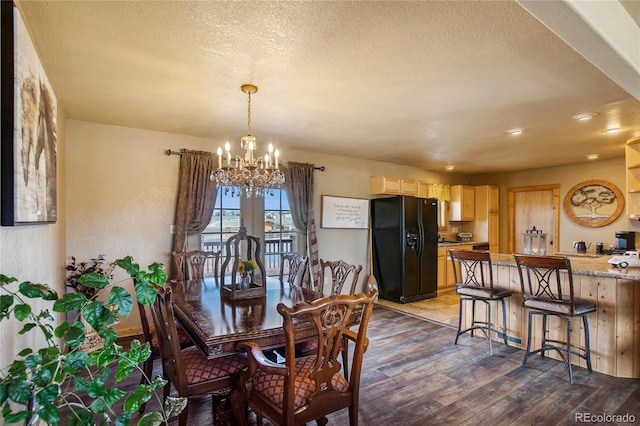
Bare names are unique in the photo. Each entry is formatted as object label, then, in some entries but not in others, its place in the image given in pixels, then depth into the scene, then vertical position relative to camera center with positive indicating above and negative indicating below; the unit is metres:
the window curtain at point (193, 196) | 3.94 +0.23
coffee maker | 4.80 -0.40
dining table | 1.75 -0.63
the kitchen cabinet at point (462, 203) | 7.00 +0.24
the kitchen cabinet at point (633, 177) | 3.73 +0.42
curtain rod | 3.97 +0.76
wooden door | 6.34 +0.04
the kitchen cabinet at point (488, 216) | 7.03 -0.04
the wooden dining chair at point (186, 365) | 1.77 -0.91
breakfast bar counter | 2.86 -0.94
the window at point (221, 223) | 4.28 -0.11
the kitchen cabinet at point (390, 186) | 5.67 +0.51
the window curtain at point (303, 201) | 4.77 +0.20
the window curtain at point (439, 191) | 6.63 +0.48
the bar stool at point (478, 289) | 3.28 -0.78
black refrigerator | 5.43 -0.55
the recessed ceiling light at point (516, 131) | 3.80 +0.98
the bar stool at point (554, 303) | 2.73 -0.78
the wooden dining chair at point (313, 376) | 1.54 -0.84
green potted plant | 0.69 -0.34
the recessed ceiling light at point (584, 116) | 3.21 +0.98
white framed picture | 5.23 +0.04
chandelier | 2.64 +0.36
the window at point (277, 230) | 4.74 -0.23
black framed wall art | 1.21 +0.38
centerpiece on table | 2.52 -0.43
